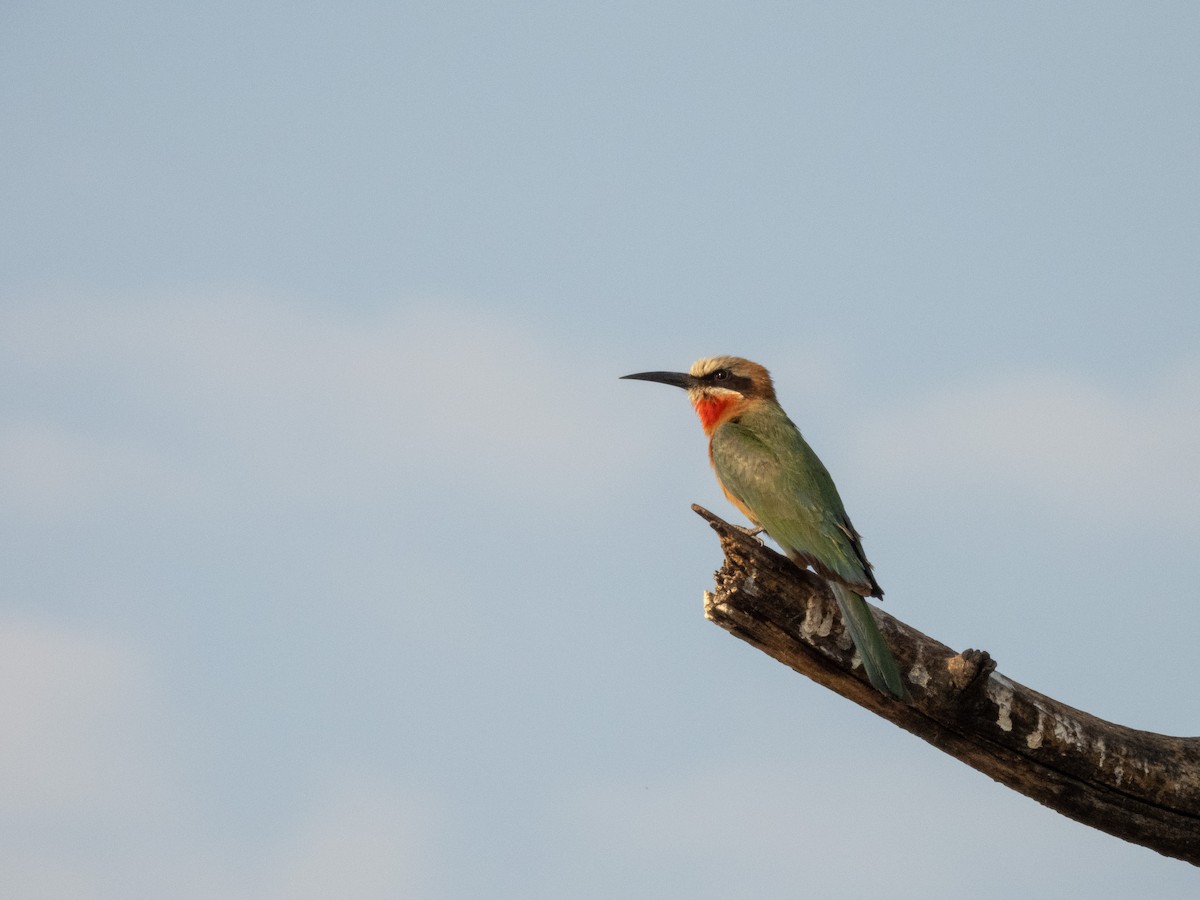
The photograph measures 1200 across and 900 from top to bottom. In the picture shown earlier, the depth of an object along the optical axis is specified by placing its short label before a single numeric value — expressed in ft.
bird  33.71
